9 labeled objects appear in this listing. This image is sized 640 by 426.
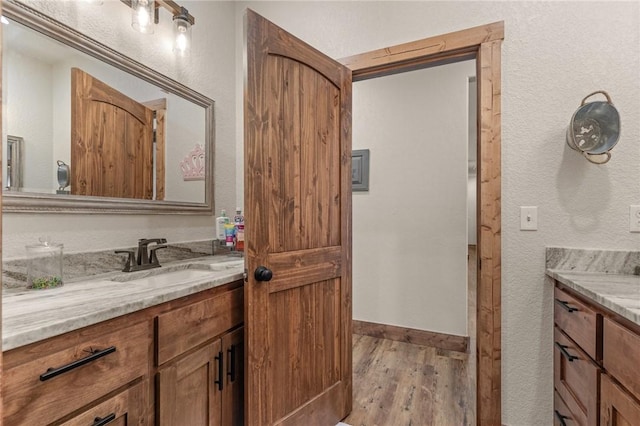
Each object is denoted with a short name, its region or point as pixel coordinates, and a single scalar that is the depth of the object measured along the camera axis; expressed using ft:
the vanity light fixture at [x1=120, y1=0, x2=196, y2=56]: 5.55
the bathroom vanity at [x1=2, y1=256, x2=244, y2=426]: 2.74
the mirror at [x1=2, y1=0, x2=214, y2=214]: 4.27
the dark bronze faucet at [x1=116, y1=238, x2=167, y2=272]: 5.31
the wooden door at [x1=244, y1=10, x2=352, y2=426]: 4.74
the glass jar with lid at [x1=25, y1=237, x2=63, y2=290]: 4.21
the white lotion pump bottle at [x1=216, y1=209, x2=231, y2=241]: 7.25
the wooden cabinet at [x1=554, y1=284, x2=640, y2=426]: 3.33
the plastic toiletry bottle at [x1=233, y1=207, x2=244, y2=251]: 6.95
